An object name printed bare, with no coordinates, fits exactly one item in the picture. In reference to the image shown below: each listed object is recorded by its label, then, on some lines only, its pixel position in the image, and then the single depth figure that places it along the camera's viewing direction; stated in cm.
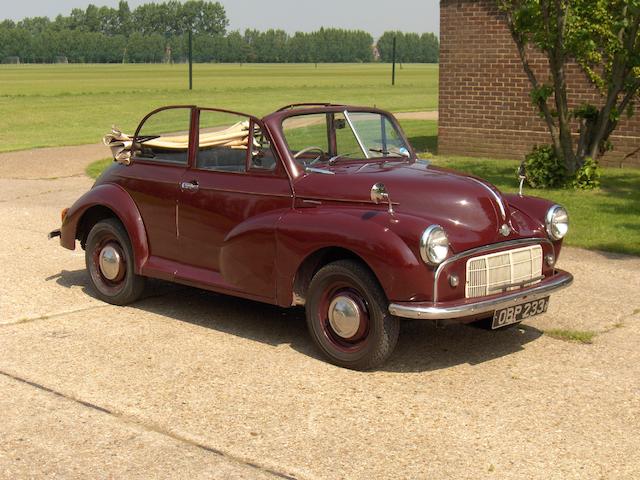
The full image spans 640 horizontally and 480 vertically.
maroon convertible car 602
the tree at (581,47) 1275
